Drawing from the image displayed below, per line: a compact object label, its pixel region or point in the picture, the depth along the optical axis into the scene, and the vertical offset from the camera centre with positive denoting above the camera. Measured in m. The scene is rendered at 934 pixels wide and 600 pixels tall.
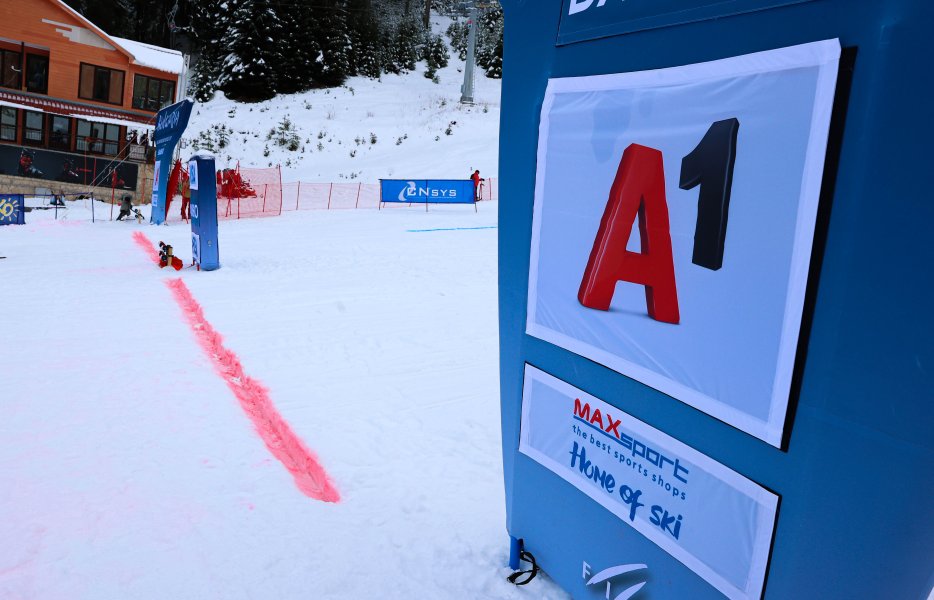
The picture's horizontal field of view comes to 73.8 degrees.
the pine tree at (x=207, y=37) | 45.78 +12.22
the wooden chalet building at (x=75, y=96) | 27.95 +4.19
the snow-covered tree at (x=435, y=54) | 53.44 +14.44
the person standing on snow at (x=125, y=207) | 21.09 -0.59
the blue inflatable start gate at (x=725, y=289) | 1.77 -0.13
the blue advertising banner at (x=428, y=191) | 26.00 +1.25
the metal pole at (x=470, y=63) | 39.25 +10.66
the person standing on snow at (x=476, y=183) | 25.62 +1.85
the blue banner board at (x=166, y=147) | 19.98 +1.52
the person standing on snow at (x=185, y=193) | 22.17 +0.10
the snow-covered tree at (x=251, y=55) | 44.69 +10.55
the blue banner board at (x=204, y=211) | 12.11 -0.26
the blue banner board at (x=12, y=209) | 19.02 -0.98
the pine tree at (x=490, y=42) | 52.31 +17.11
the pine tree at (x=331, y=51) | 47.59 +12.22
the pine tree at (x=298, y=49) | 46.03 +11.65
